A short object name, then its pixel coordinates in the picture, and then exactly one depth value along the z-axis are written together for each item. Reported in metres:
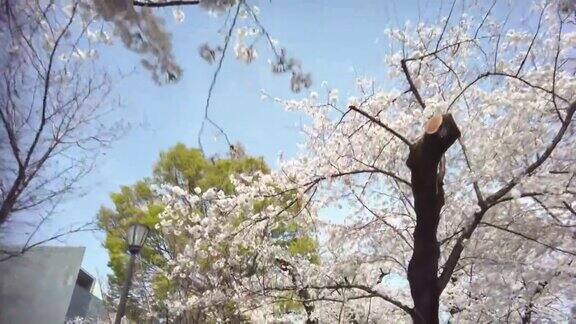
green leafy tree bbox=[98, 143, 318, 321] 7.27
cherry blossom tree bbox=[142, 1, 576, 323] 3.79
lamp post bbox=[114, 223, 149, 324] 4.44
